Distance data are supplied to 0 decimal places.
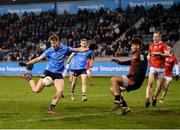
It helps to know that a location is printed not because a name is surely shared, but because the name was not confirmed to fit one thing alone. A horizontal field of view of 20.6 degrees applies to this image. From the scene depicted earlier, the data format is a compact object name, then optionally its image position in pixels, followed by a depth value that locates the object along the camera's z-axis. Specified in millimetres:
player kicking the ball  15922
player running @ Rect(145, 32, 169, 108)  18281
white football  15820
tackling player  14773
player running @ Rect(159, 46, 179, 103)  20005
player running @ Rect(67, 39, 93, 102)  21172
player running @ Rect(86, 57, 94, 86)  30858
